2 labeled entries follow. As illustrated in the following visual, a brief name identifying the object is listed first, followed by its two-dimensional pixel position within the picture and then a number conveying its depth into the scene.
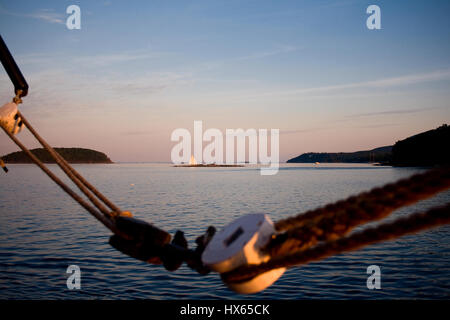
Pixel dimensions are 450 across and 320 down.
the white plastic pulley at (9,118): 3.25
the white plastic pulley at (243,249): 2.06
